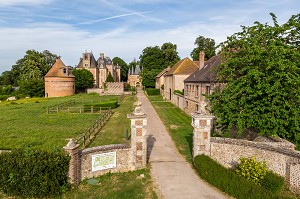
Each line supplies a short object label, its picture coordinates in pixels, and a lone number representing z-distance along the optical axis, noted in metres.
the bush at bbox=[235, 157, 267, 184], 9.02
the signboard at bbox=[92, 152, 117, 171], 10.23
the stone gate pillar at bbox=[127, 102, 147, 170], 11.00
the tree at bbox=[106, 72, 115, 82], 73.96
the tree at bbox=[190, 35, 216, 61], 68.74
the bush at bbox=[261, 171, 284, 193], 8.51
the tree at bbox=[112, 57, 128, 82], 111.96
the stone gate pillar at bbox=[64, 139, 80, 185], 9.05
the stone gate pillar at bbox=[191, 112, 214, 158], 11.32
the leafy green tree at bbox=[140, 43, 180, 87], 70.81
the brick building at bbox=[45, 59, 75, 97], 54.06
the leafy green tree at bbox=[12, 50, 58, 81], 67.44
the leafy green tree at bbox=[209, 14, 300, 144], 11.05
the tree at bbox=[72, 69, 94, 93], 62.84
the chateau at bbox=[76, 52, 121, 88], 71.19
